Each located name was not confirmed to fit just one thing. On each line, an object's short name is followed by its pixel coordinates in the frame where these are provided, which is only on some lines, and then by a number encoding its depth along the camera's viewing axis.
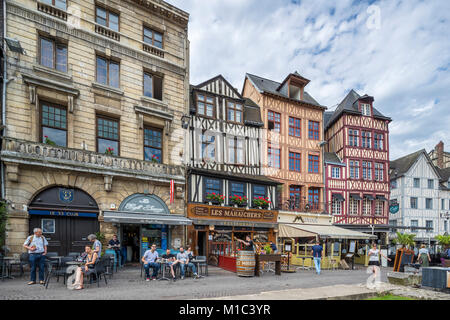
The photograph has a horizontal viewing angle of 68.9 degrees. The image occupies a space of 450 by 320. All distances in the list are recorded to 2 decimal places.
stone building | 11.79
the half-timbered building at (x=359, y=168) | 24.95
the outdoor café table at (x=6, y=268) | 9.64
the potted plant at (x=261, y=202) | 19.05
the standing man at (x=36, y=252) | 8.80
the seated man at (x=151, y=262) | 10.37
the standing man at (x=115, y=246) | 12.27
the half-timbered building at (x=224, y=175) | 17.06
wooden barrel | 11.88
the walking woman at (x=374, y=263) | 10.05
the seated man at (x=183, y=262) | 10.88
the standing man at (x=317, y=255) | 13.45
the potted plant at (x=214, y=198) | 17.20
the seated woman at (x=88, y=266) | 8.32
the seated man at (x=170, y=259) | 10.47
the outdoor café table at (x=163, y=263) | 10.41
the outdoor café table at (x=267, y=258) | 12.16
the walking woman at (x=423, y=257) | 13.38
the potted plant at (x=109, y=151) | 13.68
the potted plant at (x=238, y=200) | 18.16
